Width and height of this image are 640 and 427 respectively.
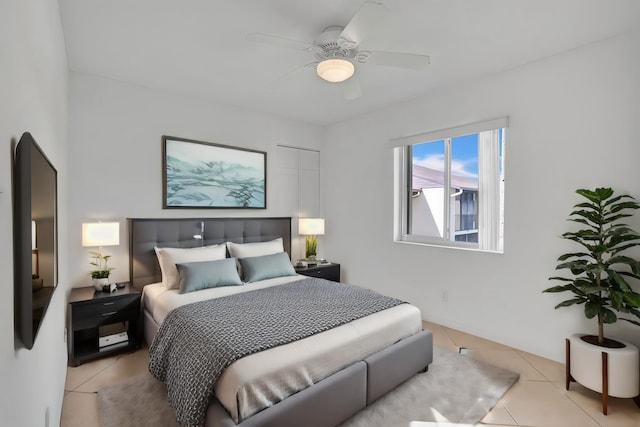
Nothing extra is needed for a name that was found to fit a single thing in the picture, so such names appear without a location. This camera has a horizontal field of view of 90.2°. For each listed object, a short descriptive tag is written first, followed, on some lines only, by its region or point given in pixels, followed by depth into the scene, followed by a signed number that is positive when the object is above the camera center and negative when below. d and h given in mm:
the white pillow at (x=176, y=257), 3123 -482
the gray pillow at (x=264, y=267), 3438 -626
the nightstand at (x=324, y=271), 4188 -808
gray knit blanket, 1788 -776
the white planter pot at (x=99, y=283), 3004 -690
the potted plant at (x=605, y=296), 2152 -596
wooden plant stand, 2143 -1143
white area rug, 2062 -1339
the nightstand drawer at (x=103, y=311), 2715 -900
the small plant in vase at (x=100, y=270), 3012 -585
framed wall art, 3617 +432
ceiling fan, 2035 +1099
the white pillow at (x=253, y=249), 3678 -452
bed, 1665 -965
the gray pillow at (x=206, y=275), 2988 -624
